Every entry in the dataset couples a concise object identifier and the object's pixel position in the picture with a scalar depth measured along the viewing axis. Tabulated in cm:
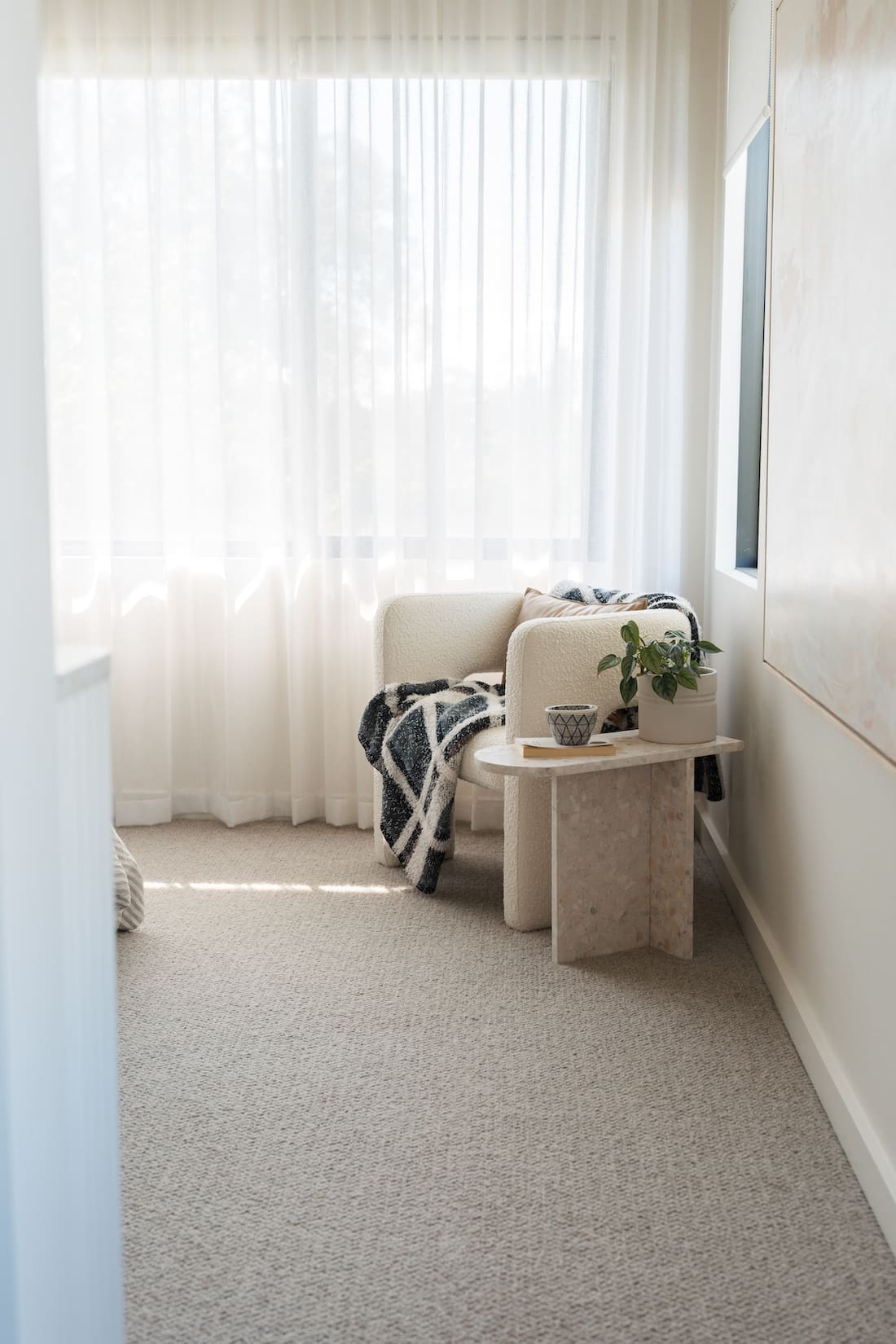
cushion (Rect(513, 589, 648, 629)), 329
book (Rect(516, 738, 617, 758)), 274
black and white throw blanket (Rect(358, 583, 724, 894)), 316
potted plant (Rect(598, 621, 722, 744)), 282
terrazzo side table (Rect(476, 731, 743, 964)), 278
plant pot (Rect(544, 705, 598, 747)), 277
